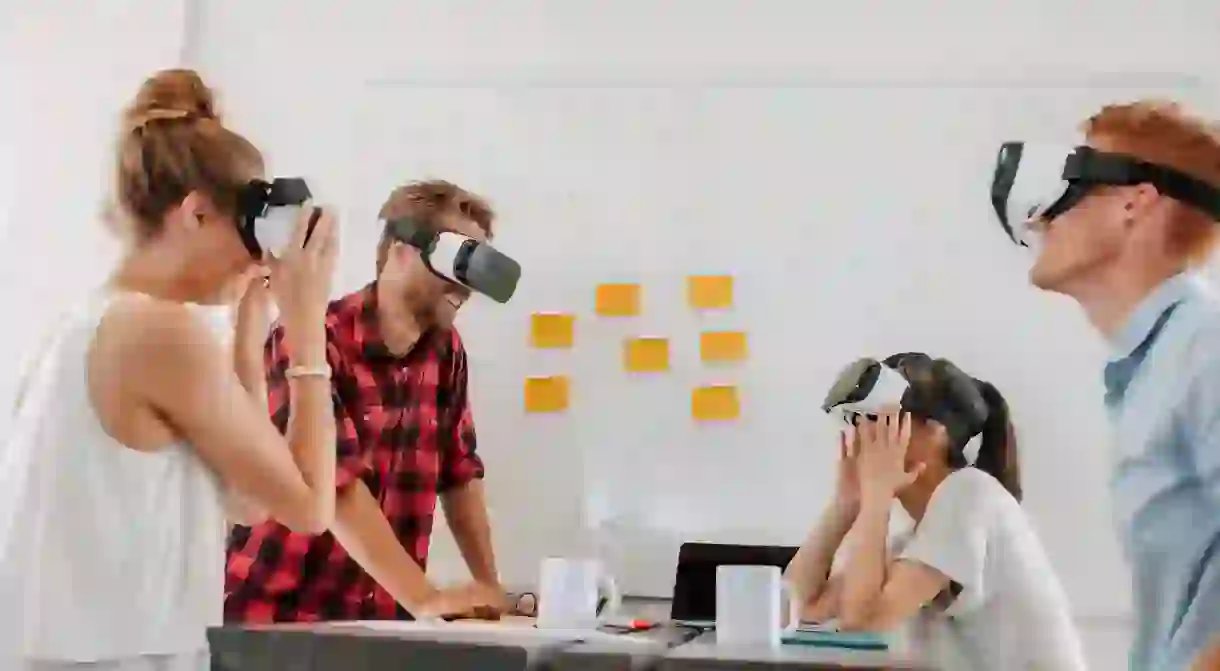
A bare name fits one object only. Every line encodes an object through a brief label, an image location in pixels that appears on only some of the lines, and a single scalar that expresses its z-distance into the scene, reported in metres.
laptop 2.19
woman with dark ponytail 1.73
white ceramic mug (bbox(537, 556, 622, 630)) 1.55
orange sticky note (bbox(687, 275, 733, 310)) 2.53
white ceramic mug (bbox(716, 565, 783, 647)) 1.30
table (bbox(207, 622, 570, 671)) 1.10
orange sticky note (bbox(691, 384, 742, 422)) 2.51
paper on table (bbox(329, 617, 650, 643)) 1.27
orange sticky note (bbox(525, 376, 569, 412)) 2.55
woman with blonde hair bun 1.38
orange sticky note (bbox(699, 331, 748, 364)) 2.52
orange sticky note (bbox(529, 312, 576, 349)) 2.56
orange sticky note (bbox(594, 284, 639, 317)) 2.55
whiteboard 2.44
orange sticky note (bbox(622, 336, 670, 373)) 2.54
